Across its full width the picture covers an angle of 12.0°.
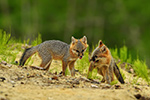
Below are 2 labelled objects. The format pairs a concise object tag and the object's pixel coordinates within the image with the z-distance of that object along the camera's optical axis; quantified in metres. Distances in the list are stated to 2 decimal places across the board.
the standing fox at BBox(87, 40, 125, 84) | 17.59
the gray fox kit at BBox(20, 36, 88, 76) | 17.58
